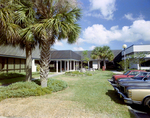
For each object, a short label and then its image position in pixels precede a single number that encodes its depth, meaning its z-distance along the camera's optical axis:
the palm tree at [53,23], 6.81
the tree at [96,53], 26.36
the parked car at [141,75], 6.64
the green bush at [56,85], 7.13
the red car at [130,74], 10.02
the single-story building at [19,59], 14.72
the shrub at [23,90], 5.88
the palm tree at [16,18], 6.46
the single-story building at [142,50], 21.56
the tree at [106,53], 25.53
